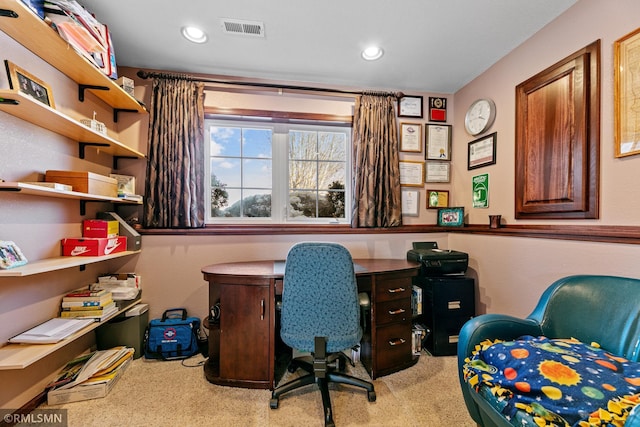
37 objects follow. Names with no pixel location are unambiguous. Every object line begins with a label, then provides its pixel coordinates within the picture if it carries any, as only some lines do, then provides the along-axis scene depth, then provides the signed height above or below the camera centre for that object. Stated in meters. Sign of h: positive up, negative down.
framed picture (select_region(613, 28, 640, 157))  1.37 +0.66
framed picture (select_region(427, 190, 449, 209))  2.75 +0.15
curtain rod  2.28 +1.23
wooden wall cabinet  1.57 +0.51
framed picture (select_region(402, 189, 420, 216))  2.72 +0.12
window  2.54 +0.42
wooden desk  1.73 -0.78
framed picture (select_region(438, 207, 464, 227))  2.55 -0.04
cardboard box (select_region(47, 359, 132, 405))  1.56 -1.13
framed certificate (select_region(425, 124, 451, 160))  2.75 +0.76
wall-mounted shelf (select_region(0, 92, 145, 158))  1.24 +0.54
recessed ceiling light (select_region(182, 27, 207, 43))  1.89 +1.35
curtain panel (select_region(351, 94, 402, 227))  2.54 +0.48
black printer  2.21 -0.42
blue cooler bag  2.05 -1.03
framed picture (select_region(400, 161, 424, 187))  2.71 +0.42
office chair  1.45 -0.50
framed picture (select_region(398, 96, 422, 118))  2.71 +1.14
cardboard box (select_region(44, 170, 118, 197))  1.59 +0.21
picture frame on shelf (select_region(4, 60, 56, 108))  1.29 +0.69
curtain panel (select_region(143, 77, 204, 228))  2.25 +0.47
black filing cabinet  2.15 -0.81
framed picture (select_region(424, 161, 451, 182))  2.76 +0.45
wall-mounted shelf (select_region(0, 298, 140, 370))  1.24 -0.73
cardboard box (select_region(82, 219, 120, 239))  1.89 -0.12
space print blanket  0.84 -0.62
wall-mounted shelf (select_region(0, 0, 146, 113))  1.28 +0.96
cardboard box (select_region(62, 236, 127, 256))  1.72 -0.24
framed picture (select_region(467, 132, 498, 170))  2.30 +0.58
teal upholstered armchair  0.98 -0.58
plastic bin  2.02 -0.95
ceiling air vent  1.81 +1.35
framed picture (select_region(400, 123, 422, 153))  2.71 +0.81
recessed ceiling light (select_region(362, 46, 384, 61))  2.10 +1.35
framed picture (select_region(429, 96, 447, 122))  2.77 +1.13
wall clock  2.31 +0.92
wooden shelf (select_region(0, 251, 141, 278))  1.22 -0.29
